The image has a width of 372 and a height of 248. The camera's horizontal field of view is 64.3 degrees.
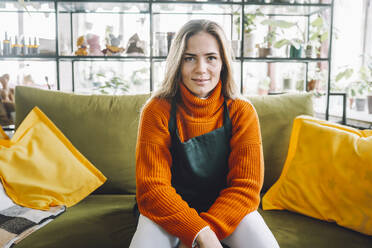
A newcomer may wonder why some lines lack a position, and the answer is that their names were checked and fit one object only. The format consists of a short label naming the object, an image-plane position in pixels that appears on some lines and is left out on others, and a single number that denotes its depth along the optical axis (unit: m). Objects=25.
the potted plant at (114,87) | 2.56
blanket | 1.05
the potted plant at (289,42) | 2.45
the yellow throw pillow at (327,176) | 1.12
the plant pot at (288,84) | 2.75
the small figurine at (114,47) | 2.37
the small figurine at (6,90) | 2.09
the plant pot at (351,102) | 2.86
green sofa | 1.39
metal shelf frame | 2.25
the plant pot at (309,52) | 2.46
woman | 1.00
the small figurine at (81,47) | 2.33
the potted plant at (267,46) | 2.46
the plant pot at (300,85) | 2.72
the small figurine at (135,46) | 2.37
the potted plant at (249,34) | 2.38
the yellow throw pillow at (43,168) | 1.26
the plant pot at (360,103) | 2.65
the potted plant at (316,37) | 2.47
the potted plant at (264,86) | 2.88
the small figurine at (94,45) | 2.36
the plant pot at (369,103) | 2.39
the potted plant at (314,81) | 2.64
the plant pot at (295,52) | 2.46
